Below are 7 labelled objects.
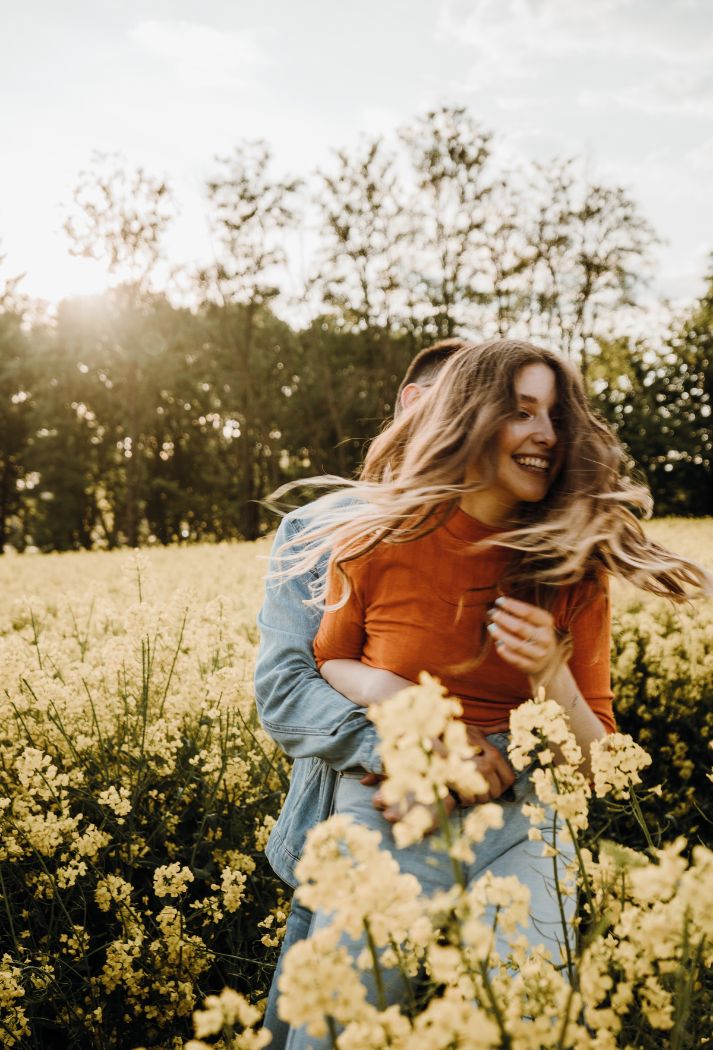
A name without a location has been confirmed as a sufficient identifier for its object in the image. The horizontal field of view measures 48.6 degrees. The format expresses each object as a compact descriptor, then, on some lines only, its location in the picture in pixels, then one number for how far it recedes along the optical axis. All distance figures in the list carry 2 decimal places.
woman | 2.38
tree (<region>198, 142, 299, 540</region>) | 23.41
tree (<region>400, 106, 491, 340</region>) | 24.00
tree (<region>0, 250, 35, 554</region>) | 34.19
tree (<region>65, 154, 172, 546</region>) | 21.42
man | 2.30
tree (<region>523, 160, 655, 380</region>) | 25.55
